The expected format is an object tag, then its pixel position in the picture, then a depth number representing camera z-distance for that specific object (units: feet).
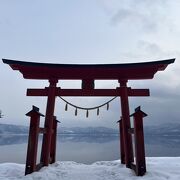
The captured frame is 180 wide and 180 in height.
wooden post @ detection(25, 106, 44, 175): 23.75
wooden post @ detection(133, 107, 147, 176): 22.35
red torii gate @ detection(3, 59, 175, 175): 27.71
